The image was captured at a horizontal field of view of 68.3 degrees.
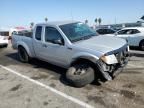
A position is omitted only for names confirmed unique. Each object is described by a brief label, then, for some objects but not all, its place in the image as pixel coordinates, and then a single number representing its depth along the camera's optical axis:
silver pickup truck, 2.92
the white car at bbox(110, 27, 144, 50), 6.39
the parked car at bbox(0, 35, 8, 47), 8.06
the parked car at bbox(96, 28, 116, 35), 10.07
